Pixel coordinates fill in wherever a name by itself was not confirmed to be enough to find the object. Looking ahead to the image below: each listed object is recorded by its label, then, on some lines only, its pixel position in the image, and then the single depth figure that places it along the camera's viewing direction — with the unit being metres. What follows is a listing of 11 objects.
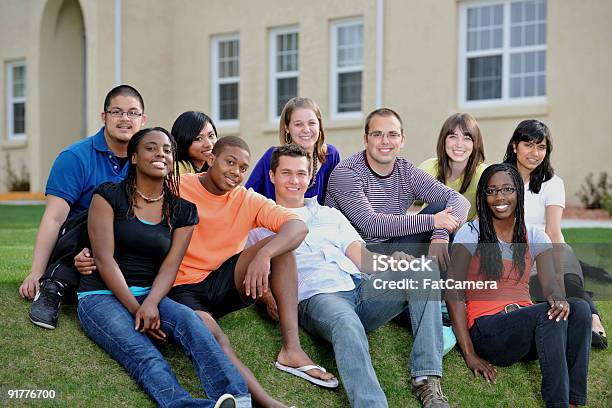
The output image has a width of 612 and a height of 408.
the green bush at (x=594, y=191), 13.20
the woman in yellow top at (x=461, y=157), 6.25
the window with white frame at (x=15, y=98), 19.64
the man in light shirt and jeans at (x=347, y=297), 4.66
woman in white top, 6.00
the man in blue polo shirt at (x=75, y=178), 4.98
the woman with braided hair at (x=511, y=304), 4.95
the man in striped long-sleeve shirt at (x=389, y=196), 5.64
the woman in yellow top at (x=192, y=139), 5.90
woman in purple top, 6.00
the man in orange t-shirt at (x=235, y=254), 4.88
